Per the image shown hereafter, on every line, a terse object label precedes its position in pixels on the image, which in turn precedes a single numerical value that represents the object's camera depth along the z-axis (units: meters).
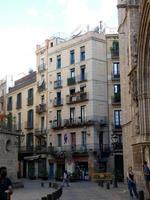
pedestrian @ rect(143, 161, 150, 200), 11.42
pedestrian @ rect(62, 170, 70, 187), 22.18
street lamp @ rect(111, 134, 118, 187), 18.13
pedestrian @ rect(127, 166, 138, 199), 12.25
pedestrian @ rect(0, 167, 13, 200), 6.54
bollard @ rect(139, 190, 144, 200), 9.81
